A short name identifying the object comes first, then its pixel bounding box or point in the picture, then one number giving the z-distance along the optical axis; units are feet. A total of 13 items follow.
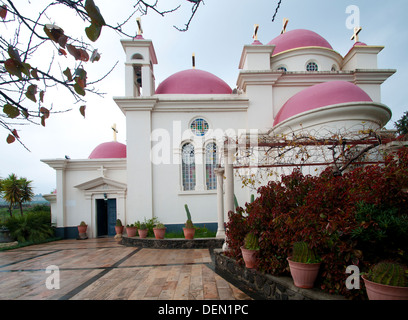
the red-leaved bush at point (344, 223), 9.49
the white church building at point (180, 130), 38.65
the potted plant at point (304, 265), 10.83
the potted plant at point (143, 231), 33.83
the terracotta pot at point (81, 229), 42.88
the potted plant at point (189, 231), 31.07
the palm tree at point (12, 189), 54.03
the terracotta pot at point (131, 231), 35.88
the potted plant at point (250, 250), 14.90
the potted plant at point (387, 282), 7.77
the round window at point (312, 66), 45.27
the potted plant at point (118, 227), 41.24
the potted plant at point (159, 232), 32.25
